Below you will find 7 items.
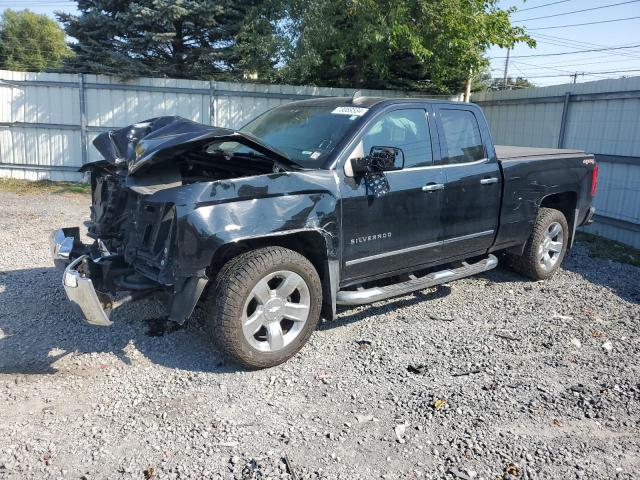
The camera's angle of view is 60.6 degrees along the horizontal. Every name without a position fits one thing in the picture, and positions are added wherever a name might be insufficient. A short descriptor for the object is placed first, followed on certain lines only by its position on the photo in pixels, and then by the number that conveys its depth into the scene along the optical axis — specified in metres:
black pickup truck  3.64
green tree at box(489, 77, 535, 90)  33.39
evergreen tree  12.82
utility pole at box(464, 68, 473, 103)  13.18
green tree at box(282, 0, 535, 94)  11.83
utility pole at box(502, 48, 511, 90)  36.19
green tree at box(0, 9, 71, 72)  37.25
